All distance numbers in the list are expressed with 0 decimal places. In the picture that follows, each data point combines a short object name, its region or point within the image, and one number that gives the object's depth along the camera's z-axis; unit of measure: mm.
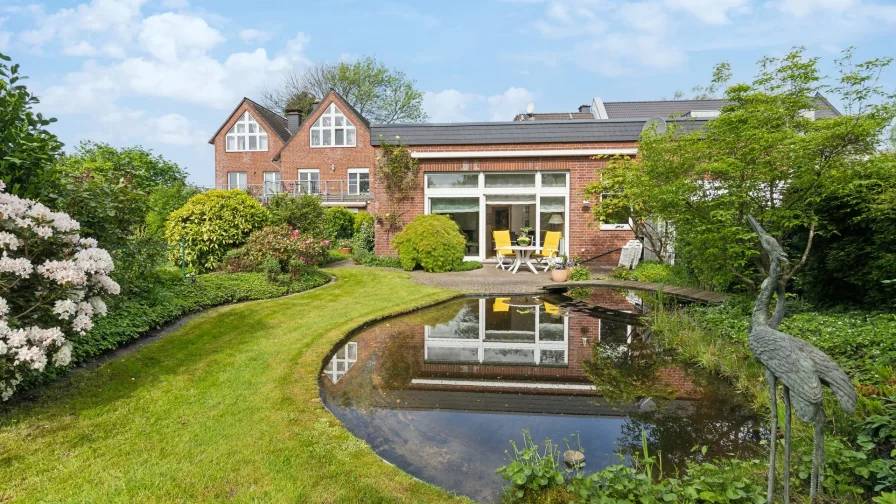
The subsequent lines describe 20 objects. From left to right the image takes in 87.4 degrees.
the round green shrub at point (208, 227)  9992
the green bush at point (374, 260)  13078
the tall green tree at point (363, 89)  36875
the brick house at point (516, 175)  13086
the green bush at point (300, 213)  12352
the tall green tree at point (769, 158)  5020
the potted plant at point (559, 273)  10641
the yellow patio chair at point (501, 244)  13008
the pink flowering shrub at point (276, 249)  9281
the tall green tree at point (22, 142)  3709
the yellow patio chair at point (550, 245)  12734
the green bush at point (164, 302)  4617
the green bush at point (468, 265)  12516
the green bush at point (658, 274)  8719
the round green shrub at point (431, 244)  12148
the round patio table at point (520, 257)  12320
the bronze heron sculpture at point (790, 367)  1738
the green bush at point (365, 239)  15938
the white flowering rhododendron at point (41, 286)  3041
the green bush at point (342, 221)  19823
